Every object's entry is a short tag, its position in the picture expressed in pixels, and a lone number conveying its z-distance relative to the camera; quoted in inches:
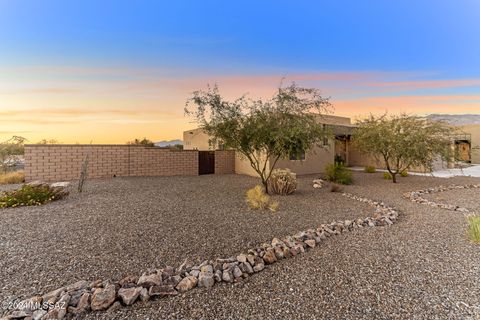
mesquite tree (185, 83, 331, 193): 303.3
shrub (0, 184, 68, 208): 250.7
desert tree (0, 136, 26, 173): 507.5
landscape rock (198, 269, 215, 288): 108.0
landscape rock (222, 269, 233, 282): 112.4
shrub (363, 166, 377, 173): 608.7
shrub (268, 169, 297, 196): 323.6
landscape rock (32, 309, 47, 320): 84.0
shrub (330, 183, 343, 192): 353.9
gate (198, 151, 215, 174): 609.0
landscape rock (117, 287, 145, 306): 94.4
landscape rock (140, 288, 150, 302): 96.6
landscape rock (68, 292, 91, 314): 88.8
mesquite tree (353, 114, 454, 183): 374.9
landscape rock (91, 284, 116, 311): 91.3
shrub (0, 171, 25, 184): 412.2
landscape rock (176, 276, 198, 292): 104.0
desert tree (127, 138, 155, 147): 928.6
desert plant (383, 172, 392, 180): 493.6
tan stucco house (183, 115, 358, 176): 572.9
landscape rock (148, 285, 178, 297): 99.3
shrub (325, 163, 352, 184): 433.7
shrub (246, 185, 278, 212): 240.2
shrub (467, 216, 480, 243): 165.0
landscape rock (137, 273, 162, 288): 102.7
